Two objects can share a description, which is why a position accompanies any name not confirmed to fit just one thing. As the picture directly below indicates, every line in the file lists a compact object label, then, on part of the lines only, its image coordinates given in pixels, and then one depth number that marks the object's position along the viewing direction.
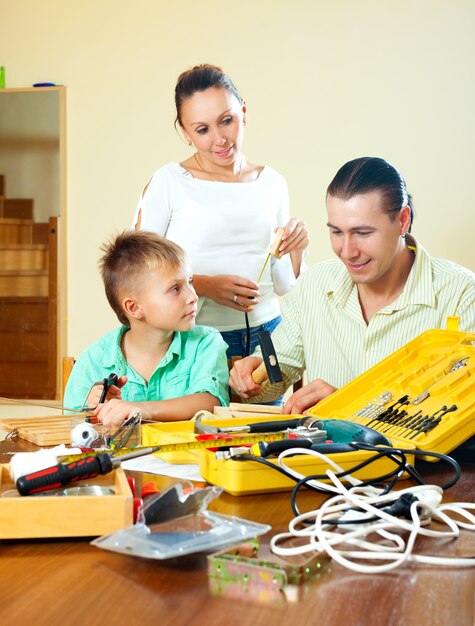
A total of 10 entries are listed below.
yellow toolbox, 1.10
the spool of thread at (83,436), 1.38
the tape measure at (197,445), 1.10
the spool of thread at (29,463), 0.99
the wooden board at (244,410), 1.56
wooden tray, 1.49
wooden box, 0.88
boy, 2.05
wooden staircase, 5.04
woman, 2.44
